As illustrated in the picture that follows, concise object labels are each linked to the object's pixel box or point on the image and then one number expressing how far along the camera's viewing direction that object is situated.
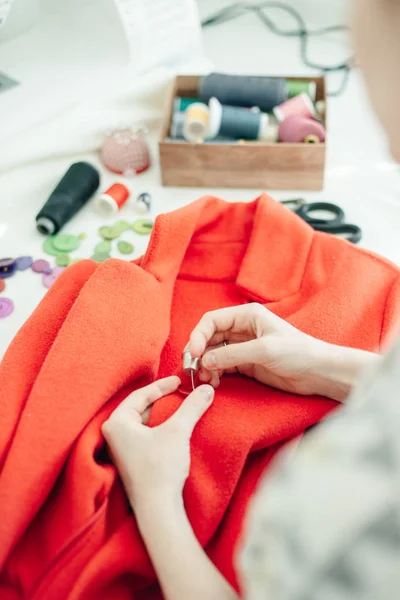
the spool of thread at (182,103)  1.16
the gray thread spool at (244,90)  1.16
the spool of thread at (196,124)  1.08
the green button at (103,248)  0.97
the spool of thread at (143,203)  1.03
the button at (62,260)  0.95
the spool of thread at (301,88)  1.19
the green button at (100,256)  0.95
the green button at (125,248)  0.97
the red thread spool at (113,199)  1.03
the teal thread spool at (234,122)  1.09
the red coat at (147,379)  0.57
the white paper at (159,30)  1.15
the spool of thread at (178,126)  1.11
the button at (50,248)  0.97
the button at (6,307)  0.87
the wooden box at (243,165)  1.03
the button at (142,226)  1.00
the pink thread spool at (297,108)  1.12
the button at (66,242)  0.98
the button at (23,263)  0.95
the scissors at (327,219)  0.97
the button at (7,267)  0.93
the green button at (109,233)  1.00
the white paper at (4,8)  0.94
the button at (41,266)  0.94
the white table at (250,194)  0.94
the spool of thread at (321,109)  1.14
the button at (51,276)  0.92
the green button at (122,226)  1.01
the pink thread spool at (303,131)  1.07
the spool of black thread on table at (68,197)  0.99
